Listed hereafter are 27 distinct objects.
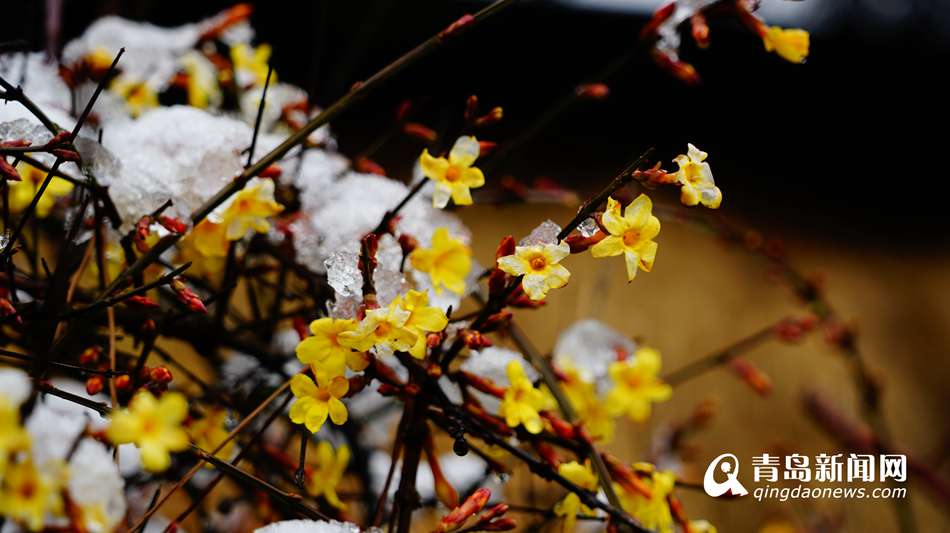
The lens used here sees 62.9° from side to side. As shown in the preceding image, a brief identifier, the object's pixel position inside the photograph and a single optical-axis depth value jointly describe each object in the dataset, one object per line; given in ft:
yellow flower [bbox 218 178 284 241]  2.11
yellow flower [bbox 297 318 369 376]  1.72
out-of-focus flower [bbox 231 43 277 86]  3.25
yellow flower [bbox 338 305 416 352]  1.68
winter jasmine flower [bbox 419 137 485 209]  2.06
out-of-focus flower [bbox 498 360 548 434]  2.01
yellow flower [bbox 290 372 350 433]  1.77
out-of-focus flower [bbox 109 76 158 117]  2.98
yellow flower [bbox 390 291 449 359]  1.74
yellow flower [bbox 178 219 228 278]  2.18
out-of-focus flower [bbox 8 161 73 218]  2.17
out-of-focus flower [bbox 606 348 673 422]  2.82
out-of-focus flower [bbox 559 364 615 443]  2.67
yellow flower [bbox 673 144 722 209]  1.67
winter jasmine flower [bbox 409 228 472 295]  2.22
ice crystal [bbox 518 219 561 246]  1.77
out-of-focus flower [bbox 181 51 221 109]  3.15
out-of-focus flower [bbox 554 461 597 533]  2.11
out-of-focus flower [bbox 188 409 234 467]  2.38
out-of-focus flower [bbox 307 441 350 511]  2.36
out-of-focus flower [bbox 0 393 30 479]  1.20
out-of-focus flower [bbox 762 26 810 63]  2.30
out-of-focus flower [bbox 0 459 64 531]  1.48
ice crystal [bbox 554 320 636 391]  2.94
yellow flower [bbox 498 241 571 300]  1.66
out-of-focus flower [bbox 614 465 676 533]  2.19
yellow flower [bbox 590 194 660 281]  1.66
